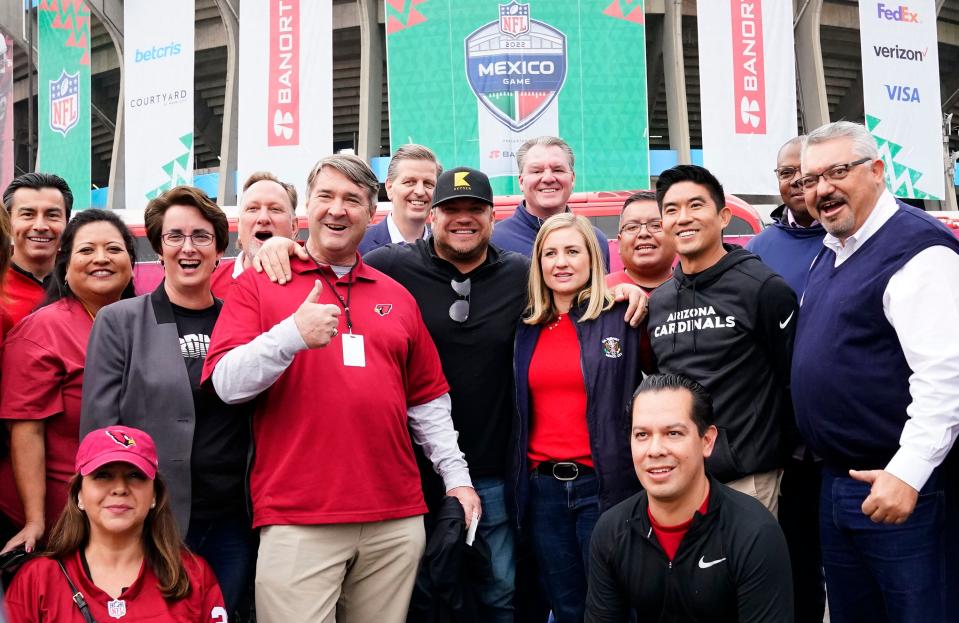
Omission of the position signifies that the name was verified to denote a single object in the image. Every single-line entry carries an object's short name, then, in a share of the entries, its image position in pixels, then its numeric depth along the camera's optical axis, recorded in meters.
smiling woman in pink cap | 2.91
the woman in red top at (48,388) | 3.26
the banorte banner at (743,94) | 18.25
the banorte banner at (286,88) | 18.47
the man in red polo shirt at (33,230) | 4.36
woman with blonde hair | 3.56
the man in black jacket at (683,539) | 2.88
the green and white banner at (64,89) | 21.09
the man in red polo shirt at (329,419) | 3.03
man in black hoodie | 3.38
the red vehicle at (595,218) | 12.21
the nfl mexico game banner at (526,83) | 18.62
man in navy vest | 2.91
